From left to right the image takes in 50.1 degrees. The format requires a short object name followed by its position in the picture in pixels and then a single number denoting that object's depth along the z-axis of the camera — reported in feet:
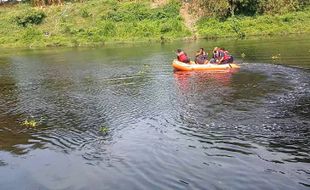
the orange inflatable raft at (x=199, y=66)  62.11
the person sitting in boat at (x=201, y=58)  64.54
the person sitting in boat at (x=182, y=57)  65.75
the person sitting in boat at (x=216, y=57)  63.67
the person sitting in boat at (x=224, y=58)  63.07
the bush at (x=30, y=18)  141.28
